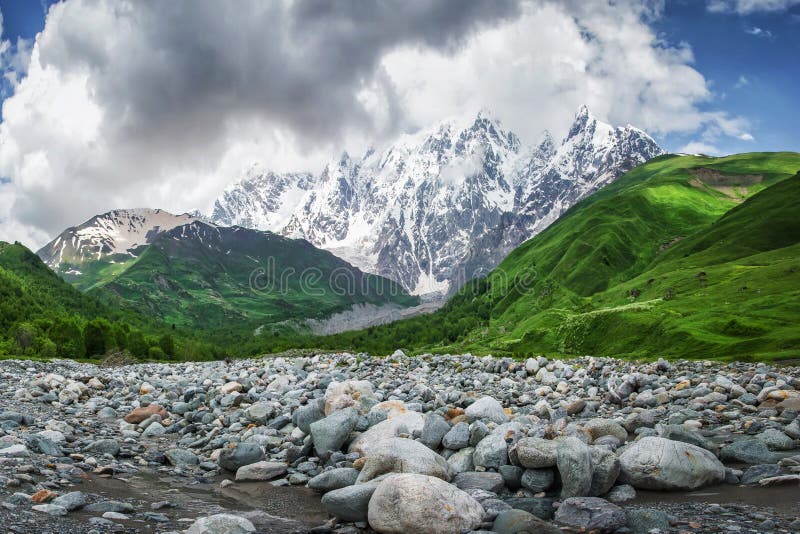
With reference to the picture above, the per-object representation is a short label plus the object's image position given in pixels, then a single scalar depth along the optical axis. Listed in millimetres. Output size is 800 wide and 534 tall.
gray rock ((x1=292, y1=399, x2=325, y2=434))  21834
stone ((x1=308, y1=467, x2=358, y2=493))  15867
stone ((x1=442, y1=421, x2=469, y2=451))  18016
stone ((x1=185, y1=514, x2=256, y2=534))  11141
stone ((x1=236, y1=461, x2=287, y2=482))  17688
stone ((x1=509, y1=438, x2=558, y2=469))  14622
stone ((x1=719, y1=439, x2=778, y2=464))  16297
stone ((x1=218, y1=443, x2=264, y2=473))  18719
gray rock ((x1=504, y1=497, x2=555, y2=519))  12939
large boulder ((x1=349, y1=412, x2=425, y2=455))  18566
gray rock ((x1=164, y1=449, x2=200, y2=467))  19484
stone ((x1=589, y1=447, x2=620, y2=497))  14211
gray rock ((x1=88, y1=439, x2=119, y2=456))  19438
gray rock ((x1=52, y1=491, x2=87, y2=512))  12141
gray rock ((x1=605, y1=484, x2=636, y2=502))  13904
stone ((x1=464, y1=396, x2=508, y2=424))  21609
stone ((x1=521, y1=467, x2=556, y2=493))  14492
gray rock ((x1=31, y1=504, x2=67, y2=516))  11570
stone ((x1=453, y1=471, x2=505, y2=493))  14891
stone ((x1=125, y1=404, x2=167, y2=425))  27328
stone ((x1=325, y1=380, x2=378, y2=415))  22781
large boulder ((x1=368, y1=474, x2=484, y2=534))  11750
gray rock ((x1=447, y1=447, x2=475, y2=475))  16609
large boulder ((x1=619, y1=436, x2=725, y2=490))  14438
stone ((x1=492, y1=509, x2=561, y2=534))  11289
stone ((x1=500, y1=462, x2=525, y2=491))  15203
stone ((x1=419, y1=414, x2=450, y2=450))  18594
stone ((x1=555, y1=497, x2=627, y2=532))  11602
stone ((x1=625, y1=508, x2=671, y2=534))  11352
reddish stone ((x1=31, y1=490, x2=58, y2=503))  12117
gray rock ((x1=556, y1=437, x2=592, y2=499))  13711
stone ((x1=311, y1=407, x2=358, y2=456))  18906
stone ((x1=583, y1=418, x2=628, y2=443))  19328
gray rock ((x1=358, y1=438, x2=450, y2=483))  15062
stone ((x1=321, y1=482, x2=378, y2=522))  13242
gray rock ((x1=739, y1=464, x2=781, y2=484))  14402
